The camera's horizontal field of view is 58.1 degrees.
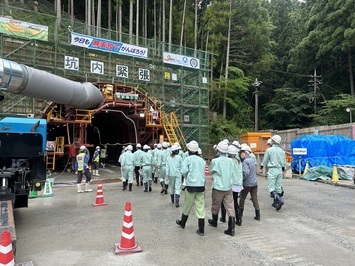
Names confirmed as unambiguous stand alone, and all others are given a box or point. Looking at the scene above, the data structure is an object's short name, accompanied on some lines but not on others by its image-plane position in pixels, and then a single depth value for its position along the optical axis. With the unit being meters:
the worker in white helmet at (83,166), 11.66
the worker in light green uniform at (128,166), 12.00
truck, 6.71
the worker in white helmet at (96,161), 16.75
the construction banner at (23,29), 17.38
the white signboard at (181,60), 23.19
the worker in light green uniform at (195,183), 6.41
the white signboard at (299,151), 17.06
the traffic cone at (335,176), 14.51
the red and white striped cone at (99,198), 9.66
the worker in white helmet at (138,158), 12.69
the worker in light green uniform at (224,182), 6.44
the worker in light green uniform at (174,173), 9.30
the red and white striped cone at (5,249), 3.75
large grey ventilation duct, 6.35
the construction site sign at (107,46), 19.50
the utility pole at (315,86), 36.17
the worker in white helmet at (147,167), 11.82
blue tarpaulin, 16.67
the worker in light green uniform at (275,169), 8.65
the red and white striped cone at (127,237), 5.44
